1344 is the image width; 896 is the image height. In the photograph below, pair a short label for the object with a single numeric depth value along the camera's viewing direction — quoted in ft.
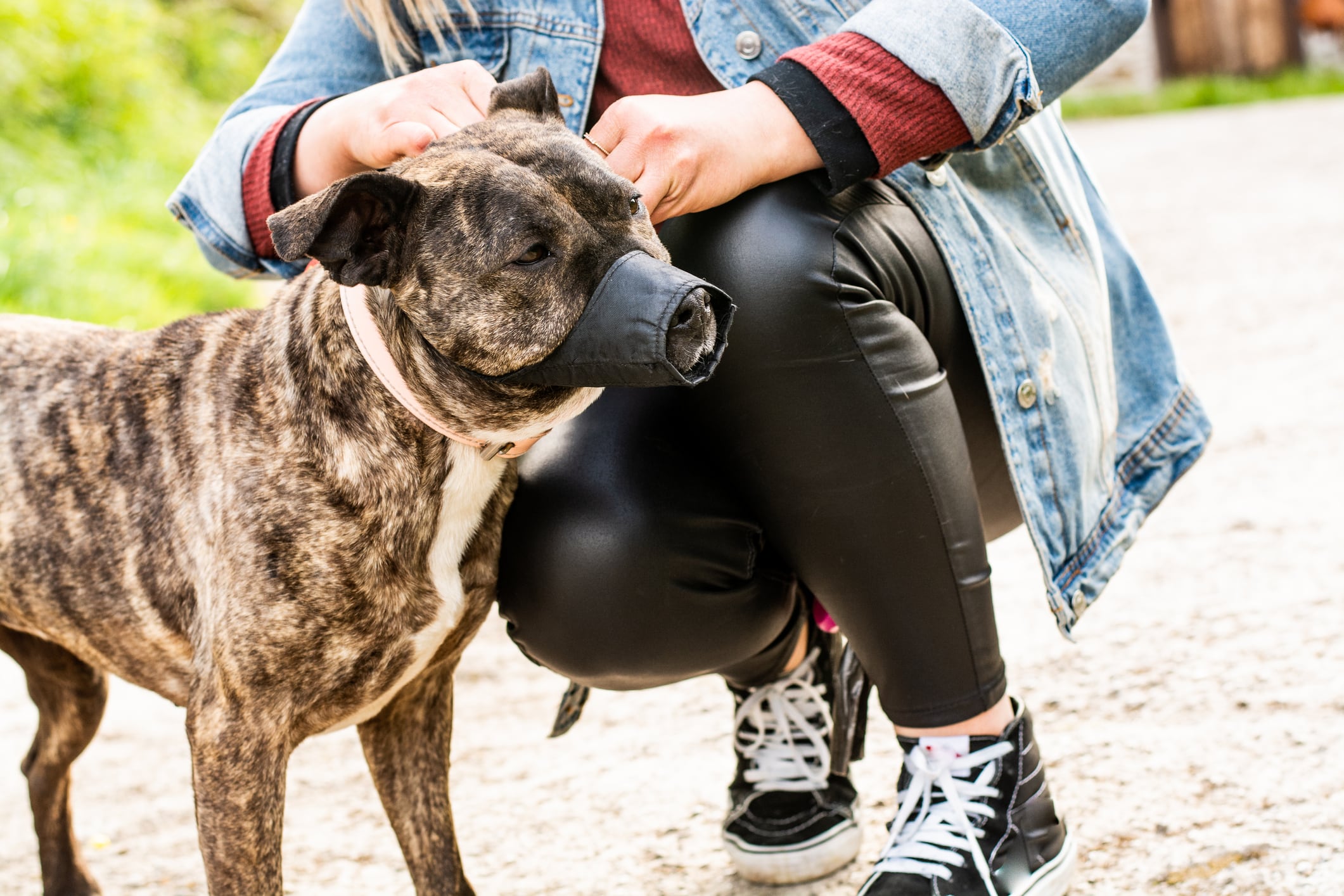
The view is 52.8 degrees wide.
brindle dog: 5.49
